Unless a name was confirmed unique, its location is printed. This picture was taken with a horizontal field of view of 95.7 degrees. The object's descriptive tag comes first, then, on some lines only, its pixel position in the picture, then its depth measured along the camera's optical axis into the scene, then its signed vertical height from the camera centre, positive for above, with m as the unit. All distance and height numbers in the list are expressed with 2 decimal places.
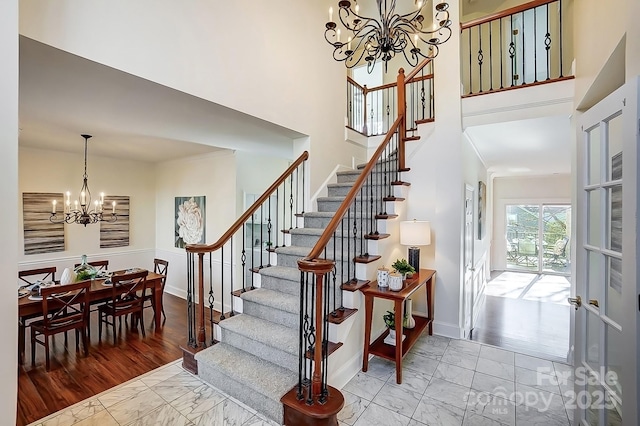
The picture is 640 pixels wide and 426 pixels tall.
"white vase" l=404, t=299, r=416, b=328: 3.22 -1.16
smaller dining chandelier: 4.59 -0.03
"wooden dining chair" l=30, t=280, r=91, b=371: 3.12 -1.19
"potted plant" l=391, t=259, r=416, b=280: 2.95 -0.57
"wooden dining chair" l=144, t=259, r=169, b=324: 4.36 -1.04
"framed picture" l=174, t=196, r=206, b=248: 5.65 -0.17
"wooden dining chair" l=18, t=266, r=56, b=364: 3.26 -1.14
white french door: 1.32 -0.28
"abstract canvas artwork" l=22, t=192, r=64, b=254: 4.73 -0.23
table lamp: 3.31 -0.27
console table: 2.56 -1.14
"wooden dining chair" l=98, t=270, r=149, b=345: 3.83 -1.23
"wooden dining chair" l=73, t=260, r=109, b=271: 4.80 -0.90
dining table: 3.22 -1.09
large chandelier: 2.18 +1.43
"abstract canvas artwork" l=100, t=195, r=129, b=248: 5.70 -0.30
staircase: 2.26 -1.14
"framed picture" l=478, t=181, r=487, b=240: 5.16 +0.09
